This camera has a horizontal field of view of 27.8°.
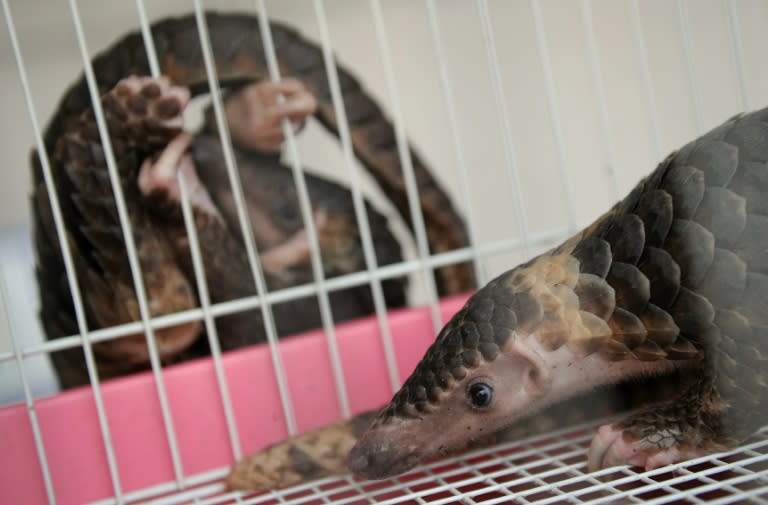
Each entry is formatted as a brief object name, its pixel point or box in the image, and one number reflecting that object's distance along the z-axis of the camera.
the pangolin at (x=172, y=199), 0.69
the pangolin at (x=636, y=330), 0.57
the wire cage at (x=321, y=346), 0.62
